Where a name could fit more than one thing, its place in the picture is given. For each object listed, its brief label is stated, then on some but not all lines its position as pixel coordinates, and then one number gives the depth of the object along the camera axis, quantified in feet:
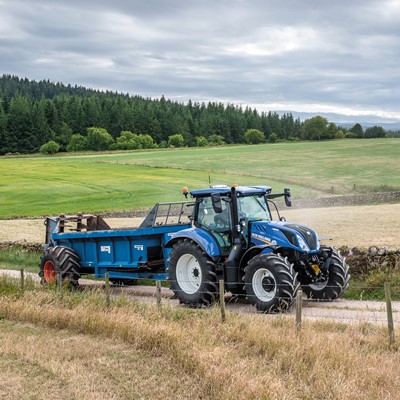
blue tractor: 45.52
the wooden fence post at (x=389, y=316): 34.17
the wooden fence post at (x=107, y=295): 44.11
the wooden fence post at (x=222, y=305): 39.56
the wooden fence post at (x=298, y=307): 36.29
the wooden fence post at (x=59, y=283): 50.35
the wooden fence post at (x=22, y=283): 52.12
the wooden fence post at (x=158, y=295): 42.31
